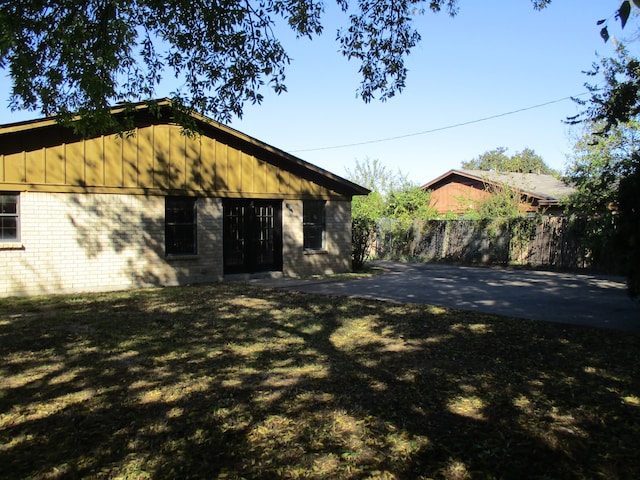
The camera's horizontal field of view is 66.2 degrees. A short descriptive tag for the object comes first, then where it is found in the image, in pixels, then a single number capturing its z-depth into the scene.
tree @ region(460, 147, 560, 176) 66.31
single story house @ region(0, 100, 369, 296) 11.70
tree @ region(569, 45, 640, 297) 6.72
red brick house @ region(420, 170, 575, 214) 26.62
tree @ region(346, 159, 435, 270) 28.05
